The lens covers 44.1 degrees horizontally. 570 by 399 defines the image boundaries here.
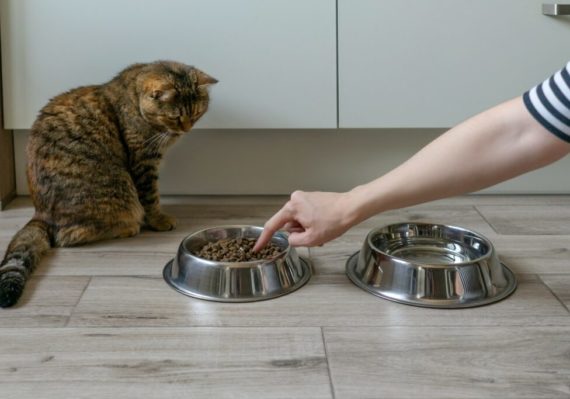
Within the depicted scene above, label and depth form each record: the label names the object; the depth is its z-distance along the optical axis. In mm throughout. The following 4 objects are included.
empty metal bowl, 1429
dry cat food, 1521
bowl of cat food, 1451
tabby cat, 1738
